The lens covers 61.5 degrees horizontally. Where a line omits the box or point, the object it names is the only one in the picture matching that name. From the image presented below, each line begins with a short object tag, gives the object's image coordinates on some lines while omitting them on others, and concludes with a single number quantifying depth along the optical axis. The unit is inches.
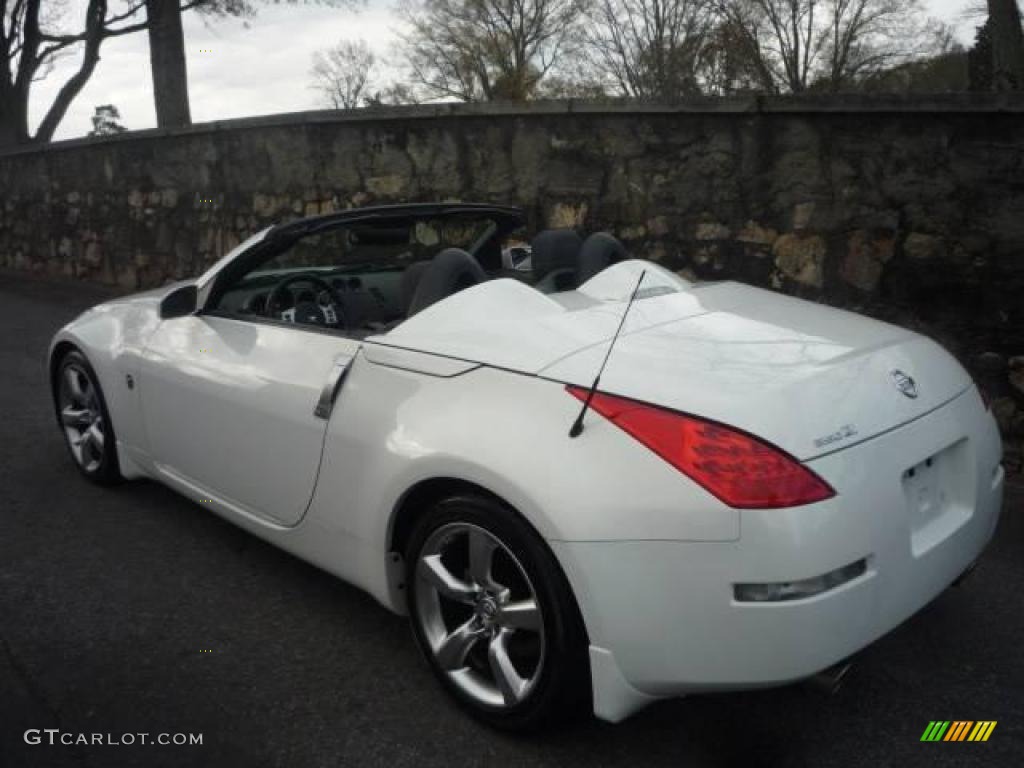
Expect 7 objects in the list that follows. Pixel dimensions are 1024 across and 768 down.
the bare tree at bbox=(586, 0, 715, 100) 1498.5
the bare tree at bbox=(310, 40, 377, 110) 2198.6
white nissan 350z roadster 72.7
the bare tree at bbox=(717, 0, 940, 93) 1423.5
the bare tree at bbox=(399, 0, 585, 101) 1793.8
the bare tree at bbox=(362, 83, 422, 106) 1907.0
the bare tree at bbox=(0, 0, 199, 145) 737.6
